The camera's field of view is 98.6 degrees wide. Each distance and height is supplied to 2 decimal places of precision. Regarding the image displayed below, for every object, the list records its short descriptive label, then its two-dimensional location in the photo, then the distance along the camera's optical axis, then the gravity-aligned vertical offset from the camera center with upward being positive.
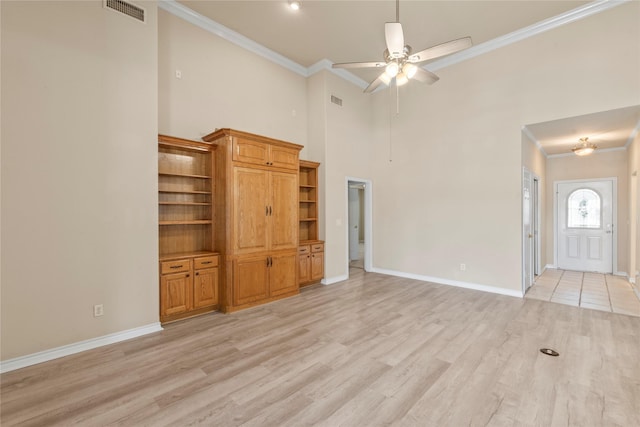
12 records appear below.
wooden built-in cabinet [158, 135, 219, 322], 3.53 -0.25
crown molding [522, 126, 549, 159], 4.63 +1.37
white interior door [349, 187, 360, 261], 8.14 -0.37
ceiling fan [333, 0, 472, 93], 2.67 +1.62
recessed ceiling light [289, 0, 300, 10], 3.69 +2.81
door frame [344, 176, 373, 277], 6.49 -0.26
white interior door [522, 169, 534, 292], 4.57 -0.31
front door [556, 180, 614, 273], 6.21 -0.35
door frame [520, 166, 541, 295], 5.39 -0.26
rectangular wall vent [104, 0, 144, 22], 2.99 +2.29
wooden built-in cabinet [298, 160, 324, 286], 5.11 -0.38
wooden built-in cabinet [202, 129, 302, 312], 3.92 -0.07
